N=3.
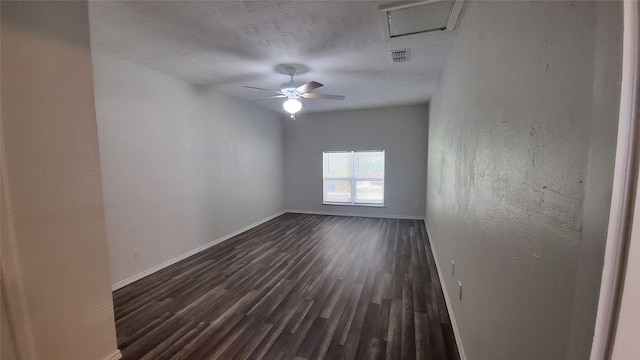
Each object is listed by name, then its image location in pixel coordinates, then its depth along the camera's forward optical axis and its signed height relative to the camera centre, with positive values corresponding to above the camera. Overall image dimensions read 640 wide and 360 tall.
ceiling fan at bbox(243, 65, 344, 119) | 3.02 +0.90
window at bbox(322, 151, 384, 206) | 6.01 -0.45
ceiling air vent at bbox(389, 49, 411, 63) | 2.61 +1.14
